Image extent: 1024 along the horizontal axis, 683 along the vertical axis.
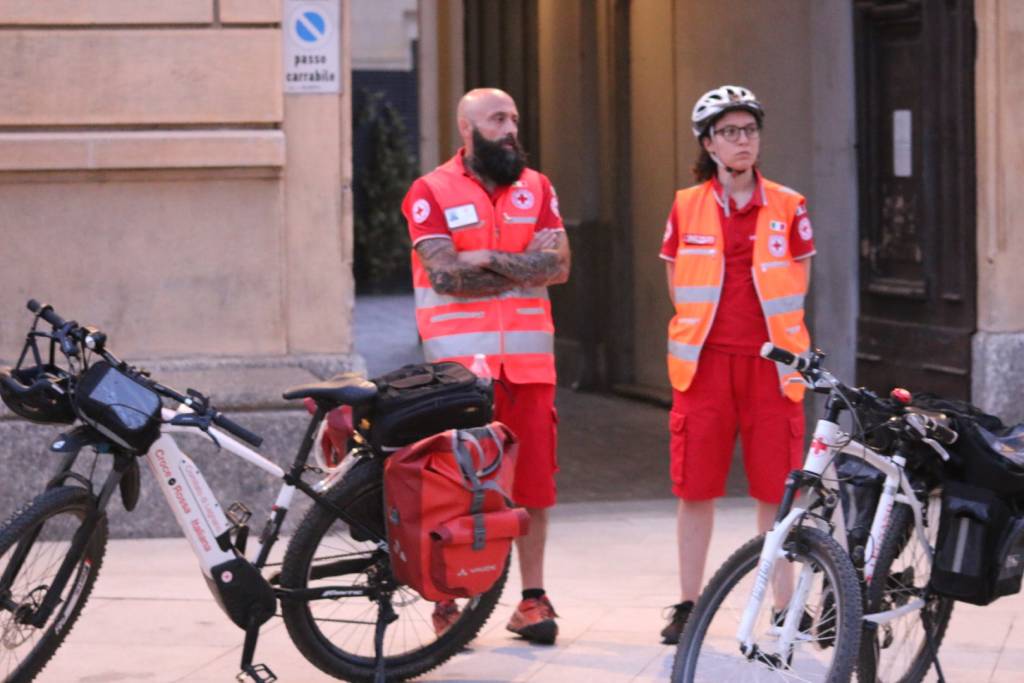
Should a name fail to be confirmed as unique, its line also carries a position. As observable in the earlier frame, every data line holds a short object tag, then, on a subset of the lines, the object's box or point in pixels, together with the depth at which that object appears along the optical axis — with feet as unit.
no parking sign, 51.06
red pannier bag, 33.55
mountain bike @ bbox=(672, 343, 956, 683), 29.17
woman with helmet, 38.75
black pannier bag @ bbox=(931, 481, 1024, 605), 31.07
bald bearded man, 39.06
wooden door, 57.31
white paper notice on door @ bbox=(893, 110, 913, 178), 61.21
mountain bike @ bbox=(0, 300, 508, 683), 32.27
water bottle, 37.99
